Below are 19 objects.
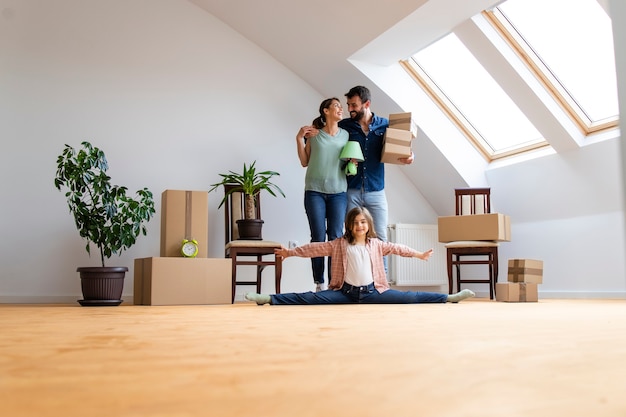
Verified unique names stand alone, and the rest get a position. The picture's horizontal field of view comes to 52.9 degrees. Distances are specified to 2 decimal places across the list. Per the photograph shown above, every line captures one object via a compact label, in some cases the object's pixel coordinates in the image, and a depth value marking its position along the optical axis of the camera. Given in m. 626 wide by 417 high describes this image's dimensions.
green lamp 3.85
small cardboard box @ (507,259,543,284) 3.99
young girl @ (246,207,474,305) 3.44
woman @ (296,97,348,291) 3.83
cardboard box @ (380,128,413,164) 3.90
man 3.92
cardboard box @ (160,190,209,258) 4.14
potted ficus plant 4.06
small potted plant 4.44
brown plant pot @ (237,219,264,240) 4.43
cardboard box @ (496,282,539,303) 3.95
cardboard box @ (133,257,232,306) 3.89
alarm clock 4.08
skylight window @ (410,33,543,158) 5.05
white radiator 5.42
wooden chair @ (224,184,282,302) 4.25
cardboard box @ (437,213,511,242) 4.50
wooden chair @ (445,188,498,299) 4.55
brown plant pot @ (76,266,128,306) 4.05
